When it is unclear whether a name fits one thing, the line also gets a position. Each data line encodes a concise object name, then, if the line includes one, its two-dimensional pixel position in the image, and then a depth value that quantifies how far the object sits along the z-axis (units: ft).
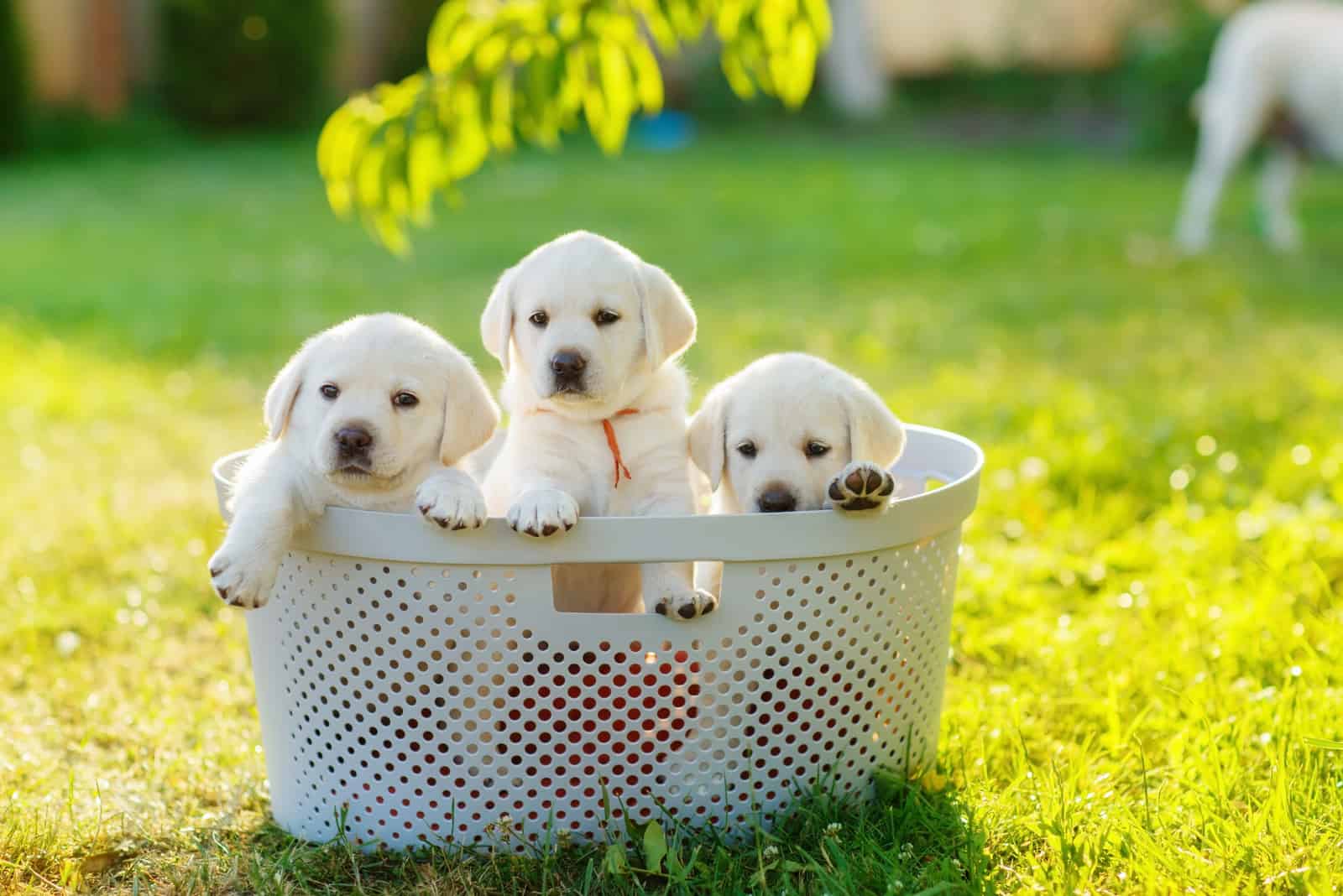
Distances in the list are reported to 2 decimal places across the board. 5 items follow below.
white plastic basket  7.15
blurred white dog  27.63
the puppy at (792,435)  8.16
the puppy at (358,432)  7.22
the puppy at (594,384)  8.16
